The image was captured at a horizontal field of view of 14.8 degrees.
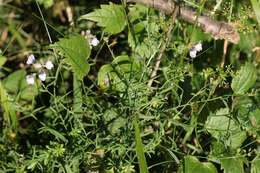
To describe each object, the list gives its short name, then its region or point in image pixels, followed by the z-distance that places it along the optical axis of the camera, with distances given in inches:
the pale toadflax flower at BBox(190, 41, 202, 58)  55.2
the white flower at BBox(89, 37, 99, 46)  55.4
